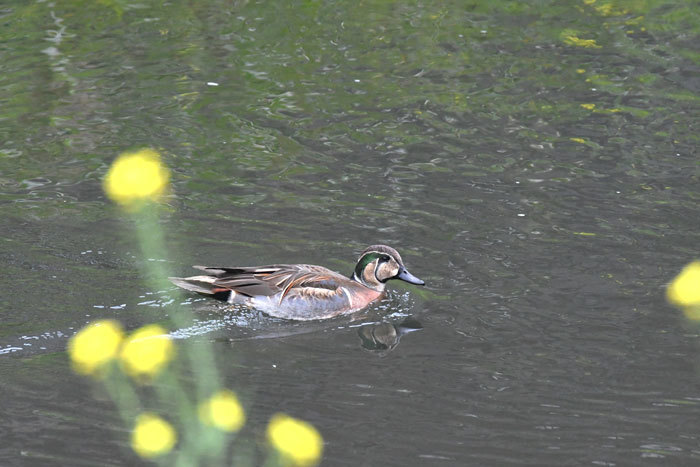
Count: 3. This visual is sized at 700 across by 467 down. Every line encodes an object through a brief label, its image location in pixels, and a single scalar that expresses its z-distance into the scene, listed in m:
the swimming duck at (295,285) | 19.59
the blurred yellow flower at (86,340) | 12.46
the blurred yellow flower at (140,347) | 14.58
